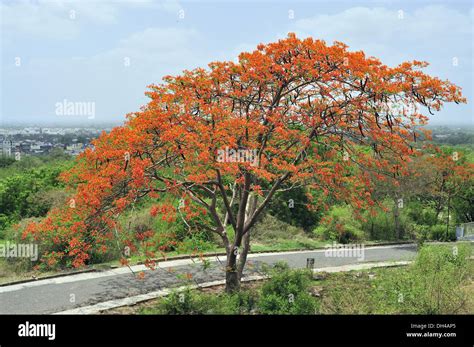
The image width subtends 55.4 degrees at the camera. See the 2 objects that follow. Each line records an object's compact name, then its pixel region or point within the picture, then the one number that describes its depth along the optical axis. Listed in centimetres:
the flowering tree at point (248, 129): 959
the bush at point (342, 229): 1916
